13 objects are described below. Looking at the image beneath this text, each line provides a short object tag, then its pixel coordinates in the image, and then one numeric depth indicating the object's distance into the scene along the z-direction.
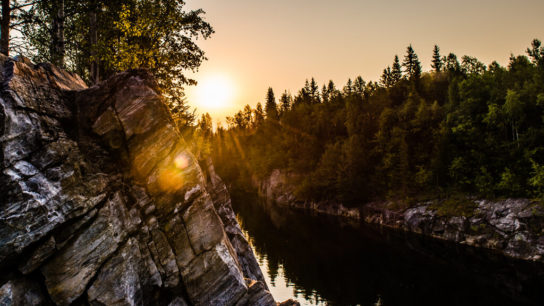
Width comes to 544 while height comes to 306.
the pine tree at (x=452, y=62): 85.36
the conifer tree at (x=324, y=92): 102.11
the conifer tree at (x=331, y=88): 98.31
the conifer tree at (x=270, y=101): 105.54
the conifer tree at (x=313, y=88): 106.56
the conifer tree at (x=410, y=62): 88.50
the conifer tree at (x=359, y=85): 96.86
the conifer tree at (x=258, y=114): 117.66
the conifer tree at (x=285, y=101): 115.50
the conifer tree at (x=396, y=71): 91.74
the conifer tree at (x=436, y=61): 91.44
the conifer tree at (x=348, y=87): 98.40
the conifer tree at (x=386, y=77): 91.84
